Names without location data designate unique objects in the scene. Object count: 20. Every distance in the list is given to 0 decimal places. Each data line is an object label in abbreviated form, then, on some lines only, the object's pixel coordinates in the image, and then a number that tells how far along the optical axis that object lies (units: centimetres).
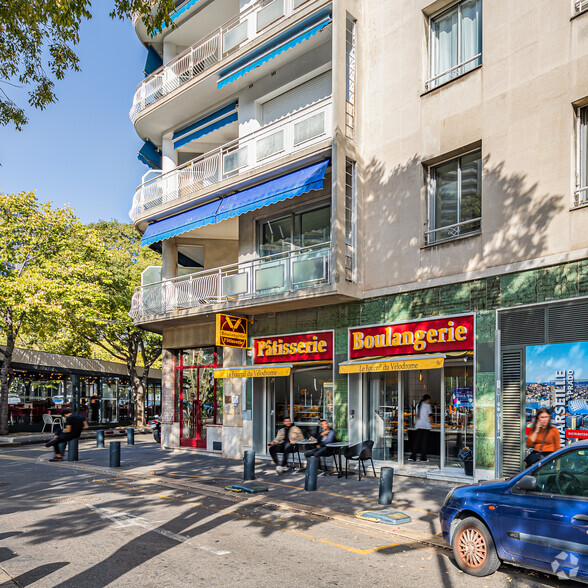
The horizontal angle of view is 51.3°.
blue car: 593
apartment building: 1145
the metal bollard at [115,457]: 1603
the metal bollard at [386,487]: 1062
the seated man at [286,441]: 1485
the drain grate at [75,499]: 1101
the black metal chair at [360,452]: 1288
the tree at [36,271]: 2464
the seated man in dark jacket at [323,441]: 1390
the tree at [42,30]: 880
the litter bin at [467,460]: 1236
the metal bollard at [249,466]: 1326
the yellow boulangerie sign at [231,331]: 1706
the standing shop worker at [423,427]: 1366
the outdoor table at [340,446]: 1369
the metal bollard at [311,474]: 1192
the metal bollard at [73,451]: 1753
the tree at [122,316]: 3005
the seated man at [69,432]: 1773
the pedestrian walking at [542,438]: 934
